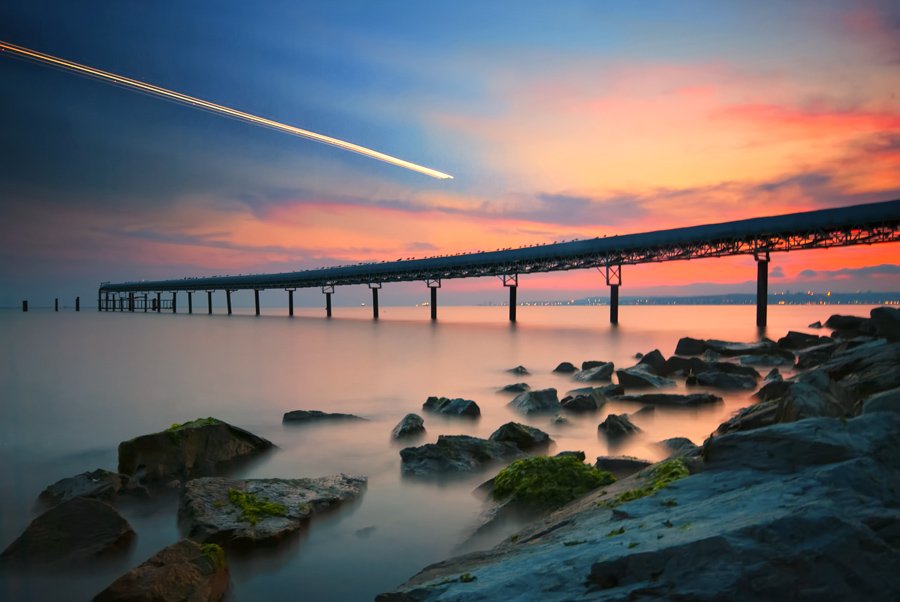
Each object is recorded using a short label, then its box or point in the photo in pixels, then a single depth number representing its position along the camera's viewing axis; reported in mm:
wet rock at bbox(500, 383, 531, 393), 18250
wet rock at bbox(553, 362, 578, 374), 23719
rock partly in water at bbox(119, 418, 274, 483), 8906
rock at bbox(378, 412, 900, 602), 2736
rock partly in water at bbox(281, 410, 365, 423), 14594
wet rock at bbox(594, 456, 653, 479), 8219
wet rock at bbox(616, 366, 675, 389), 16703
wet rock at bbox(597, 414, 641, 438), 11297
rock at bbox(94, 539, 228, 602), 4617
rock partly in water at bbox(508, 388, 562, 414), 14258
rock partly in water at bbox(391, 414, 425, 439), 12263
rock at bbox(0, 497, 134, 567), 6012
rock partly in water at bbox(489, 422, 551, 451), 10430
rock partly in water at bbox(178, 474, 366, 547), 6324
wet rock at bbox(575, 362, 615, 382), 19547
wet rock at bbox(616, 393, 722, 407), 13852
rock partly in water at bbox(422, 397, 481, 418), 14394
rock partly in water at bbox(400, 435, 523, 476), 9203
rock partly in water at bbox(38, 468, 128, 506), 8117
